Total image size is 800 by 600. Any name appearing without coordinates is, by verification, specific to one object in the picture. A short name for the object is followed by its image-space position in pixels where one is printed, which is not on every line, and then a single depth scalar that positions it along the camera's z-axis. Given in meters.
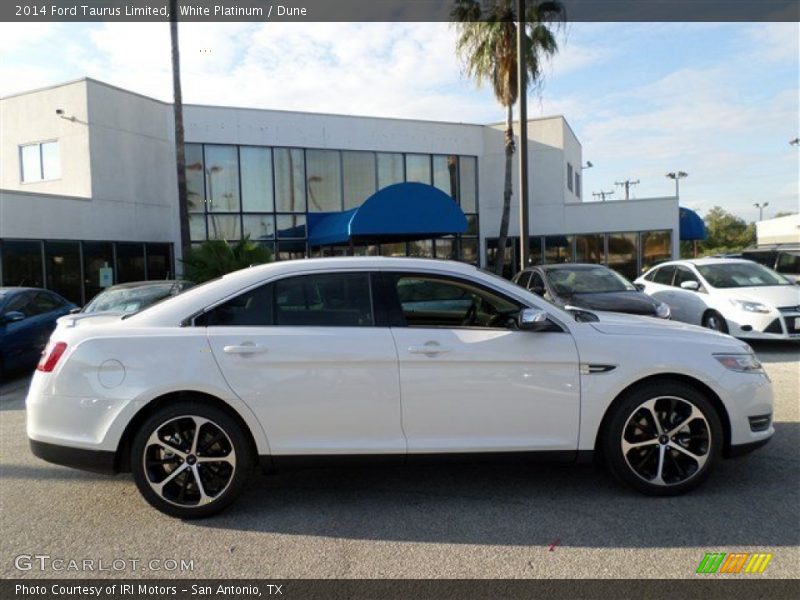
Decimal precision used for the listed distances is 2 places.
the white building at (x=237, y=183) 17.09
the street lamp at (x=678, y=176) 56.30
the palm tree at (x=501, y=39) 18.38
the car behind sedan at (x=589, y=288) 8.89
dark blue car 8.86
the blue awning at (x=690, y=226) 25.17
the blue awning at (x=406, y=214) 15.66
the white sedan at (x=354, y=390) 3.67
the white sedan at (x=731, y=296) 9.15
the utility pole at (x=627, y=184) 70.02
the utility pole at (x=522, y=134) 13.09
